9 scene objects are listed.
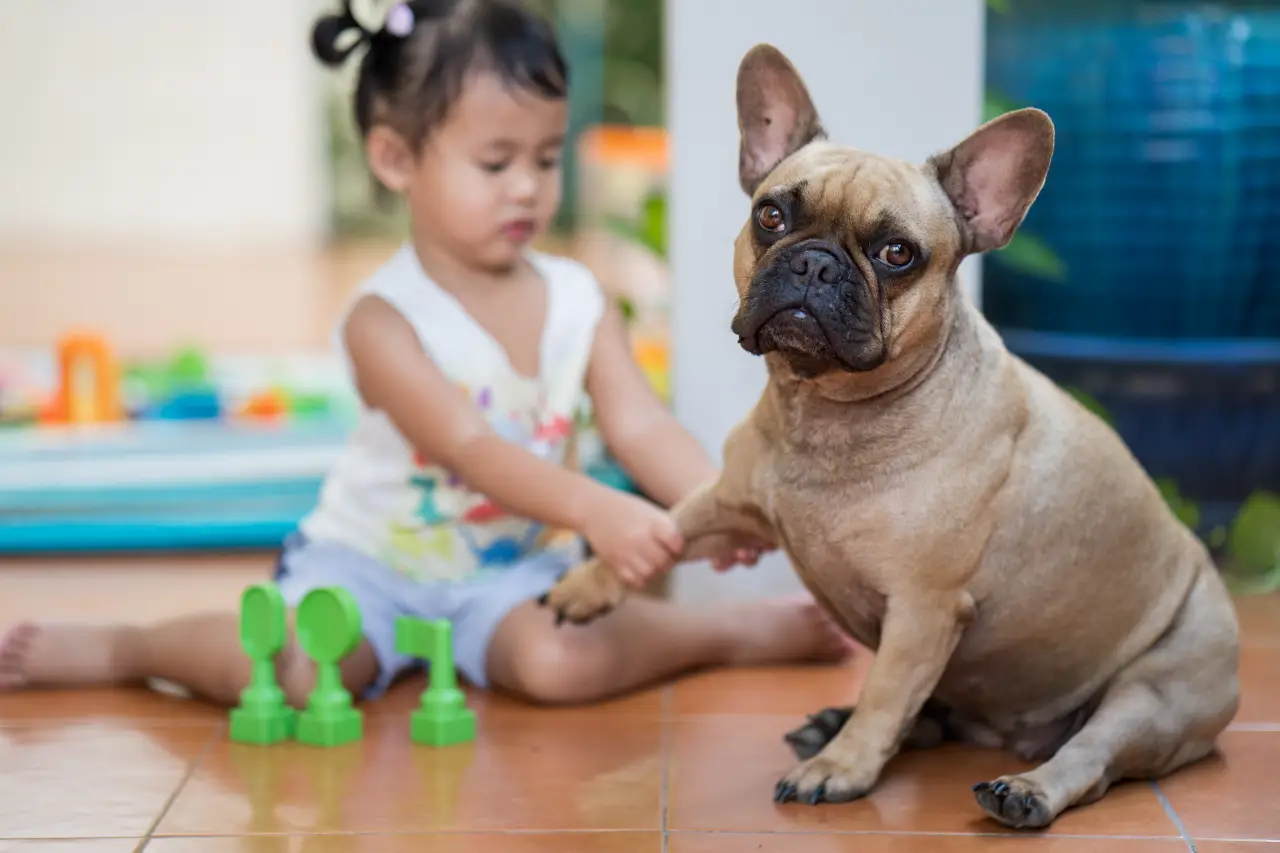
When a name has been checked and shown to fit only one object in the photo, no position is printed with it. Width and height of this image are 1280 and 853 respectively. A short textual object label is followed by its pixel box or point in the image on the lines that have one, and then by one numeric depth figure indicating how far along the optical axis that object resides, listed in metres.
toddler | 2.22
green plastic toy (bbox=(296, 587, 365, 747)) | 1.99
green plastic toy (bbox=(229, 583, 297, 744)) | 2.01
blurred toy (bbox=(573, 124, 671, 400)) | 5.52
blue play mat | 3.33
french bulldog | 1.70
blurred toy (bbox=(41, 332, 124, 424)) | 4.04
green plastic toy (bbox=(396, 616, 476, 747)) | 2.00
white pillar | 2.56
